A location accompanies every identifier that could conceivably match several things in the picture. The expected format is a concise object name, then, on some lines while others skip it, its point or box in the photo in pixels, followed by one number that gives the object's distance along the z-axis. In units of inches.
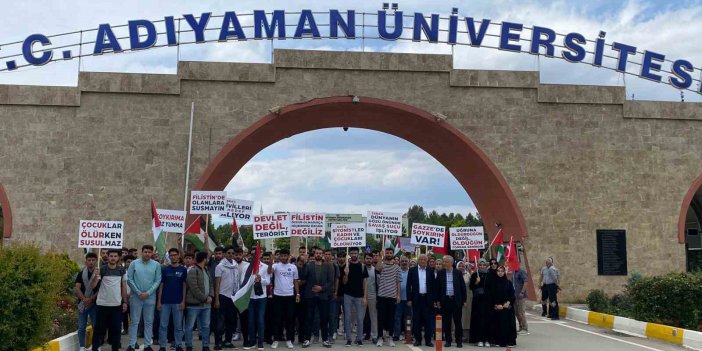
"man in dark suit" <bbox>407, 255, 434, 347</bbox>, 530.0
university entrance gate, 859.4
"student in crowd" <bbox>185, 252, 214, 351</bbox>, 464.8
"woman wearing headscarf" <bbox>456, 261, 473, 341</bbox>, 552.1
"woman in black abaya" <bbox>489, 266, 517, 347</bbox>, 523.5
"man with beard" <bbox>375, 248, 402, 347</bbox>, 534.0
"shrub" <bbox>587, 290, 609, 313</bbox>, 770.8
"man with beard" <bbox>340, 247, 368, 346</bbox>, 530.6
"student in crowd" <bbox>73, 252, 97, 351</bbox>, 451.5
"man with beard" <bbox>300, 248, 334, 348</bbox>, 524.4
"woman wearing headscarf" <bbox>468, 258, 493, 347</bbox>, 531.2
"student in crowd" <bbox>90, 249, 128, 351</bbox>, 450.3
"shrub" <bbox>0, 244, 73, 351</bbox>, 364.5
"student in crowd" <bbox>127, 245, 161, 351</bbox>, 451.5
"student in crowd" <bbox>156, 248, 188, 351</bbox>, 462.0
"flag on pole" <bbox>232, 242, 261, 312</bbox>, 490.6
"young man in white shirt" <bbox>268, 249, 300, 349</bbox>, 518.9
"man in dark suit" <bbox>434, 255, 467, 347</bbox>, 527.8
